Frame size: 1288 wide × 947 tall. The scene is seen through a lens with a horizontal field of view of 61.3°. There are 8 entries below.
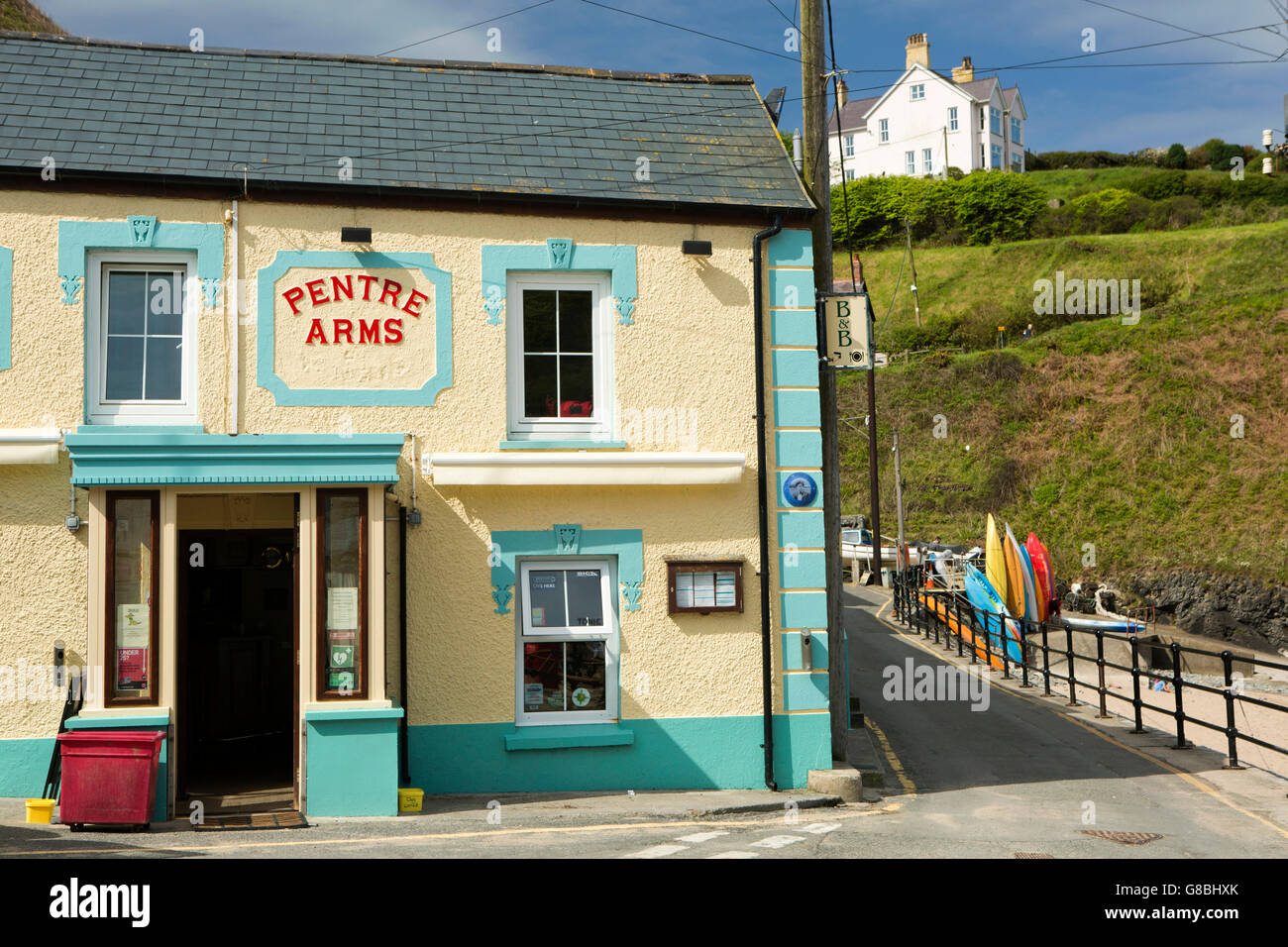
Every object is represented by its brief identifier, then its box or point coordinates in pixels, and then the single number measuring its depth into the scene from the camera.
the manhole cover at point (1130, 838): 8.26
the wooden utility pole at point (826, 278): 10.99
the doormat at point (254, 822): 8.56
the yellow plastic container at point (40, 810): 8.43
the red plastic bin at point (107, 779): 8.36
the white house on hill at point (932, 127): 77.56
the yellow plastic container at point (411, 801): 9.09
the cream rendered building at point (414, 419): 9.17
